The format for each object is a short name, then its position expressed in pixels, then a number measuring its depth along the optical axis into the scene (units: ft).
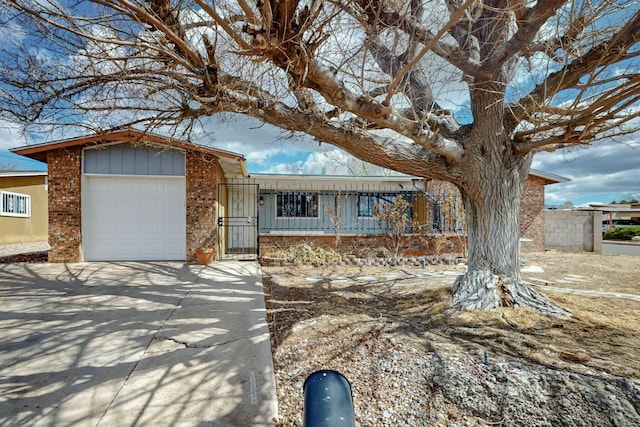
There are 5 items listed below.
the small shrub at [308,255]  29.68
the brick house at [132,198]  27.37
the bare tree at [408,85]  11.84
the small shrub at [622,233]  74.89
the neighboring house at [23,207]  43.70
